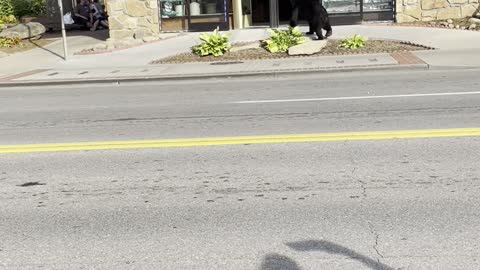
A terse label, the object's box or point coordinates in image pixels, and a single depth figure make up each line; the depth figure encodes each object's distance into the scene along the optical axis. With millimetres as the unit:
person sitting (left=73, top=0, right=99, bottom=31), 26906
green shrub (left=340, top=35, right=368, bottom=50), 15818
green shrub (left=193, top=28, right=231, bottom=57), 16328
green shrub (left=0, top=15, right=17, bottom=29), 26342
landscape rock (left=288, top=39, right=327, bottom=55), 15633
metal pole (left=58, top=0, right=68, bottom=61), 16973
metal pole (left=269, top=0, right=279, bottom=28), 20562
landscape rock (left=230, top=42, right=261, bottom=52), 16812
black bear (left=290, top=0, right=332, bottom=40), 16594
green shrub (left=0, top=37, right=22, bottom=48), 20984
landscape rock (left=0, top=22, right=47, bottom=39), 22000
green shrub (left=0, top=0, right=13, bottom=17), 27927
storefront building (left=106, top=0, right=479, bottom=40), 19781
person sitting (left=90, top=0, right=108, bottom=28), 26750
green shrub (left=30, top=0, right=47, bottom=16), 30061
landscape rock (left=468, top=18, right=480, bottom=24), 18669
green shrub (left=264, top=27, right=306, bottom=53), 16094
